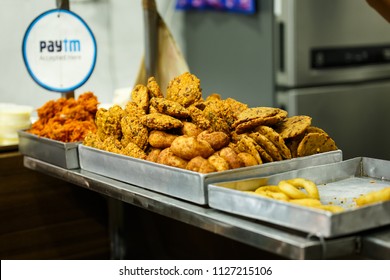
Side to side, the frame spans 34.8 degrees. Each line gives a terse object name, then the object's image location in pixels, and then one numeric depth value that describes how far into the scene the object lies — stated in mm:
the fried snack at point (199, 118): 1629
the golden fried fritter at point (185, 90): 1717
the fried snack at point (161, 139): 1620
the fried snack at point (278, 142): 1548
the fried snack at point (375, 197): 1288
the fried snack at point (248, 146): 1507
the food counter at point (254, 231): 1147
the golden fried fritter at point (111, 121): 1782
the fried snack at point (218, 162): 1454
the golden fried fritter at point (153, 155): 1604
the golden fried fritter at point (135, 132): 1663
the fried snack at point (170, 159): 1507
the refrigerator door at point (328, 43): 3326
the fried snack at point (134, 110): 1724
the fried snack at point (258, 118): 1587
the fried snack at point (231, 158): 1486
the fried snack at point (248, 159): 1485
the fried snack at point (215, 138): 1541
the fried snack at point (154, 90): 1809
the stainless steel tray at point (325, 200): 1146
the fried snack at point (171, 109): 1657
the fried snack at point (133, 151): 1634
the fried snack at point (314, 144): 1576
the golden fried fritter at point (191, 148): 1501
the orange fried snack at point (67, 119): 2020
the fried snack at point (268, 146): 1528
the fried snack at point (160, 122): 1620
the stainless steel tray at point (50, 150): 1879
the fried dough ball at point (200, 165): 1436
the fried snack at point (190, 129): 1608
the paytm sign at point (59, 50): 2369
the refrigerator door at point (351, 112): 3396
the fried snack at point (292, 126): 1586
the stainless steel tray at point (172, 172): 1396
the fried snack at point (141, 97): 1751
